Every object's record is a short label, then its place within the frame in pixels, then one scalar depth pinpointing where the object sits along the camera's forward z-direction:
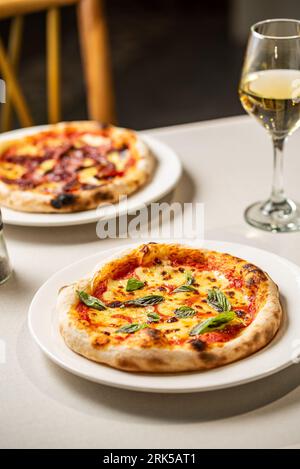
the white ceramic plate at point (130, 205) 1.45
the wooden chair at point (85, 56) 2.07
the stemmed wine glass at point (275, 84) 1.36
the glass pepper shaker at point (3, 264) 1.32
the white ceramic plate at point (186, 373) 1.05
